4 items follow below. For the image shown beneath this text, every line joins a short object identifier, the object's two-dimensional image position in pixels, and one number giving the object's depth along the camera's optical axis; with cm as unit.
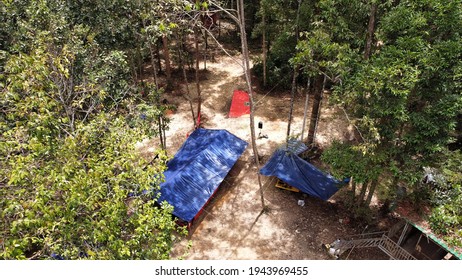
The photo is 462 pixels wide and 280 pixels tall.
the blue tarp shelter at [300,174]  1447
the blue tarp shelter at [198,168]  1355
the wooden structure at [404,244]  1154
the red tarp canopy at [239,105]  2184
